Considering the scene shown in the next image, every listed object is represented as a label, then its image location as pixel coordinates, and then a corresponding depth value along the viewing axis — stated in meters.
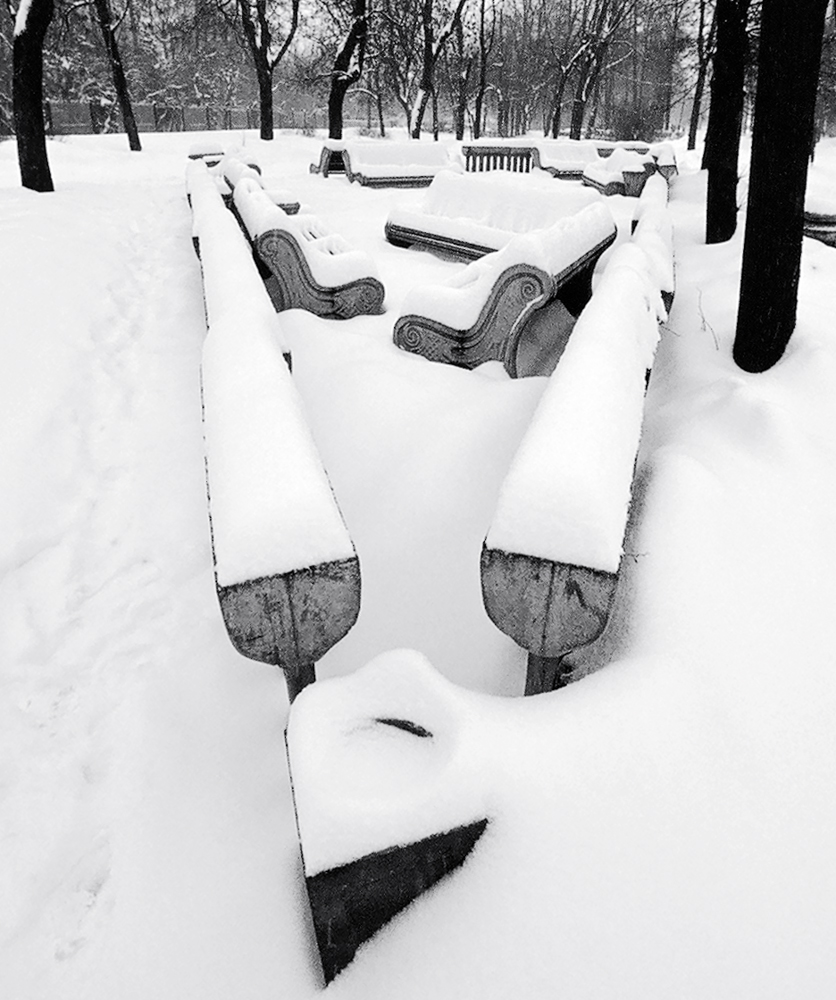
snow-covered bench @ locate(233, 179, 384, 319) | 4.97
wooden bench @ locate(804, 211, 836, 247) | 6.33
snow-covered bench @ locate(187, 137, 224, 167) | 15.72
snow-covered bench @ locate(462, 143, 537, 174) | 16.44
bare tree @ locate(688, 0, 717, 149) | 14.09
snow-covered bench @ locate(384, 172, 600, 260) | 6.77
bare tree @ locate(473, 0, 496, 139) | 25.58
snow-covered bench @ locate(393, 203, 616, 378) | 3.99
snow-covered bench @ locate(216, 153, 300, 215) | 7.98
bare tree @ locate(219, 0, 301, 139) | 22.04
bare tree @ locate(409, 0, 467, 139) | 21.64
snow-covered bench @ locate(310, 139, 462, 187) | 13.59
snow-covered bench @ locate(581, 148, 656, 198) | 11.83
